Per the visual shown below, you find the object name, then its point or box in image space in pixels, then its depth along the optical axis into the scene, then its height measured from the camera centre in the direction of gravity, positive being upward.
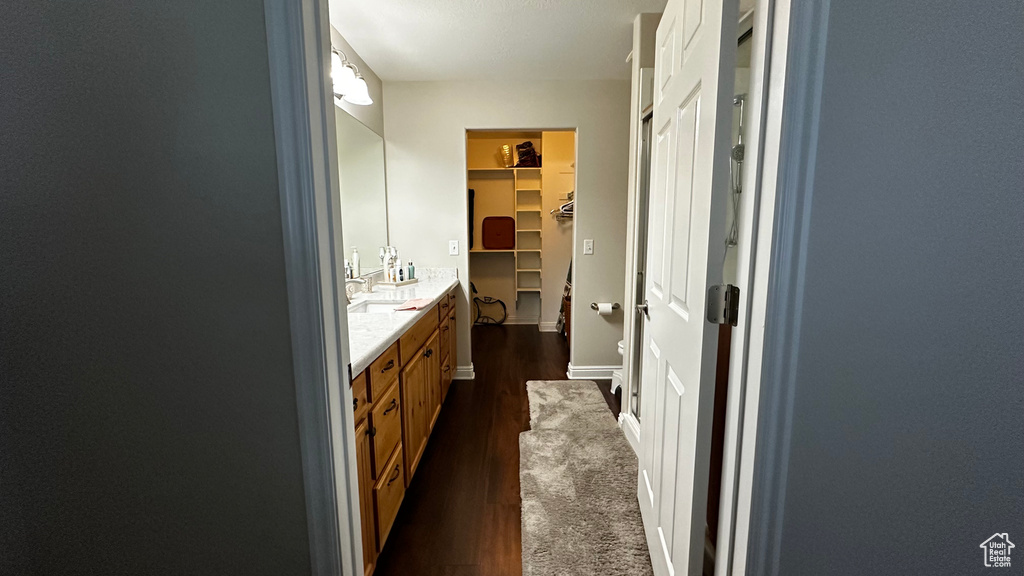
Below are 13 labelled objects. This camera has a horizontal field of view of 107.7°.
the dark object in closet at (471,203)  4.75 +0.41
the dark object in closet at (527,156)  4.61 +0.98
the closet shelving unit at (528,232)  4.80 +0.06
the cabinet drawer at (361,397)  1.15 -0.51
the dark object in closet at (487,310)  5.05 -1.00
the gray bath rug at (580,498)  1.39 -1.19
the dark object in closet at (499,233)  4.83 +0.04
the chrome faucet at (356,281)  2.22 -0.31
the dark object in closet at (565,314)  4.16 -0.91
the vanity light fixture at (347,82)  1.90 +0.79
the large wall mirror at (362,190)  2.35 +0.32
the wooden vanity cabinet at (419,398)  1.74 -0.85
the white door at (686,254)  0.83 -0.05
